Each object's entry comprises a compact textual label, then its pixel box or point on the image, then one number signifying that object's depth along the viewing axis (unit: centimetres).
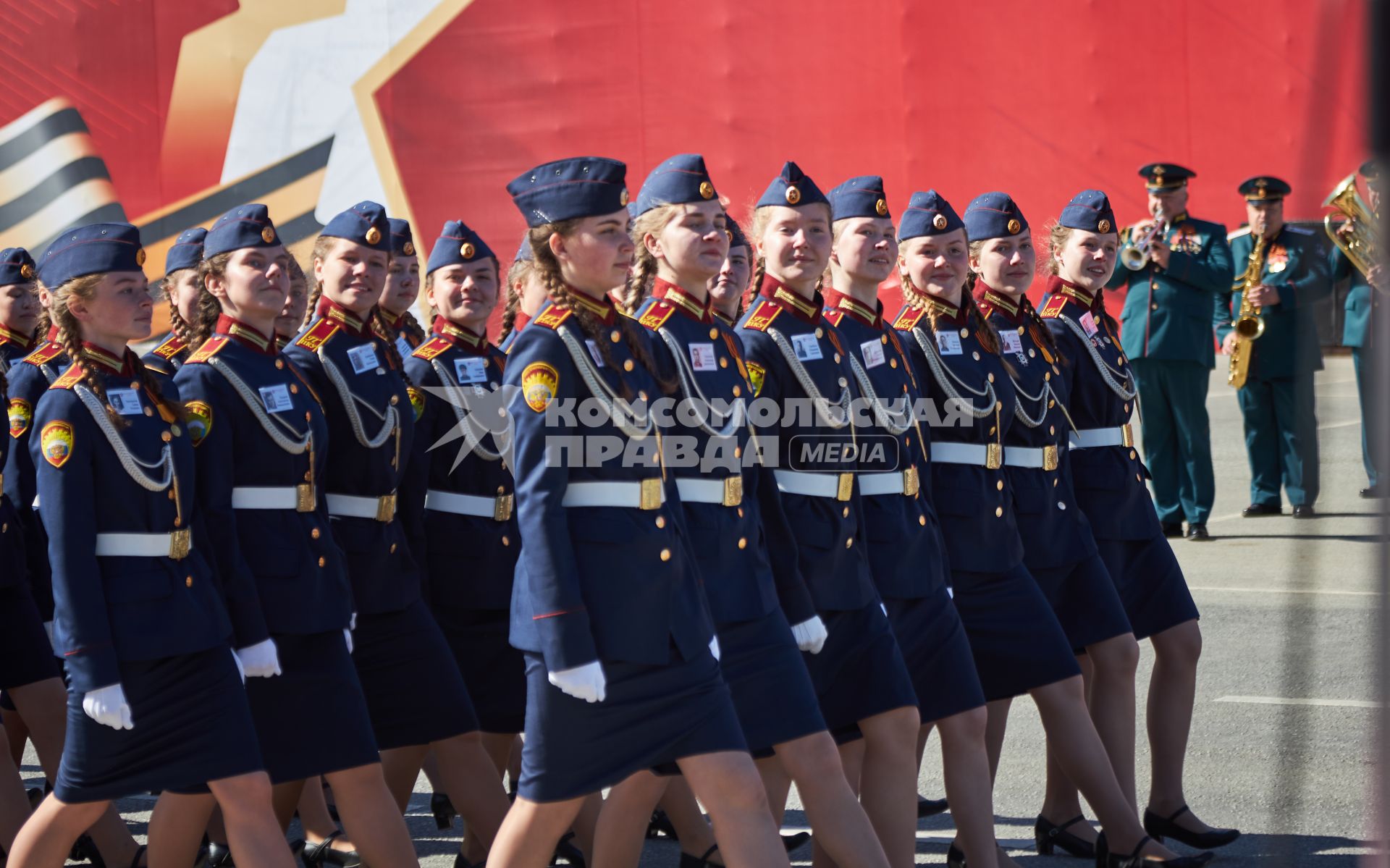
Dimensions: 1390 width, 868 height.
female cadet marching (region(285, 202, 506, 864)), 1009
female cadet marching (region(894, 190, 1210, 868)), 1005
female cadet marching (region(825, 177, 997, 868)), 945
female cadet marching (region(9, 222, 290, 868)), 826
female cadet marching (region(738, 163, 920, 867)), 902
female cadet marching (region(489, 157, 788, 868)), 764
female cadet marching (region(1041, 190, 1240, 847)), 1103
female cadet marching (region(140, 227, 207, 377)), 1216
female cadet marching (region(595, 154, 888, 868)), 828
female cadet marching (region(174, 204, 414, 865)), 905
